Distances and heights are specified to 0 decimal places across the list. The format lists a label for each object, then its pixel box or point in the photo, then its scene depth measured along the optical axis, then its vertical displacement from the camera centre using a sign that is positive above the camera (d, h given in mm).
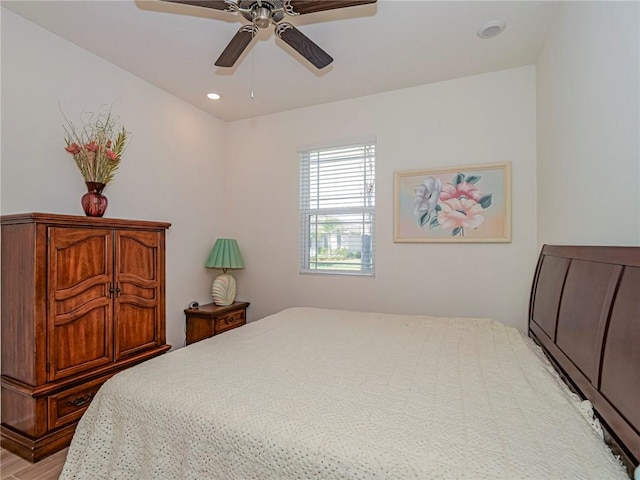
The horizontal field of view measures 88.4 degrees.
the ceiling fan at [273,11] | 1604 +1167
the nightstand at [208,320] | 3258 -788
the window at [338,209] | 3307 +351
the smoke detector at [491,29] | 2172 +1450
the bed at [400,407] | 917 -579
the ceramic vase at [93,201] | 2311 +299
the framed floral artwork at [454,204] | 2766 +343
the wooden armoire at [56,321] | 1893 -487
